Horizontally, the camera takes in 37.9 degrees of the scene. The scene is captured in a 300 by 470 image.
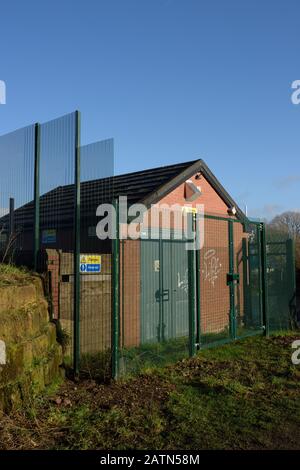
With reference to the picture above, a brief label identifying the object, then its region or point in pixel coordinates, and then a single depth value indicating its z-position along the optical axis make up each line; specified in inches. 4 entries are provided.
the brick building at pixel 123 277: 263.1
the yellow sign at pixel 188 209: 459.9
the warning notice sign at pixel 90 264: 264.1
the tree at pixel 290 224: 475.8
